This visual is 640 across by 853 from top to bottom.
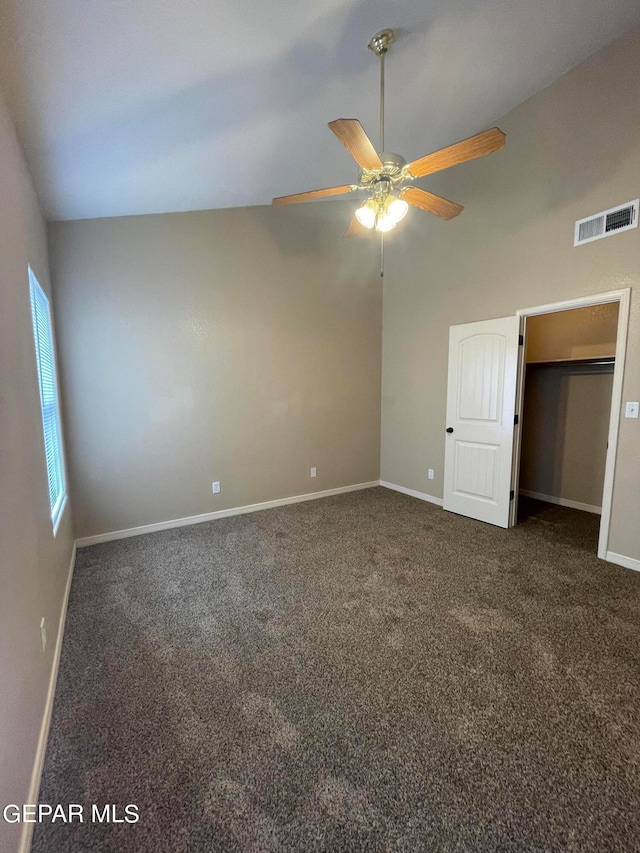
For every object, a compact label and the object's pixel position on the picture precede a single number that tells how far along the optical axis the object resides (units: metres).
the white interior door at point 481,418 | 3.41
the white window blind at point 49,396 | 2.37
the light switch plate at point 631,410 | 2.61
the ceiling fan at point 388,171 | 1.68
